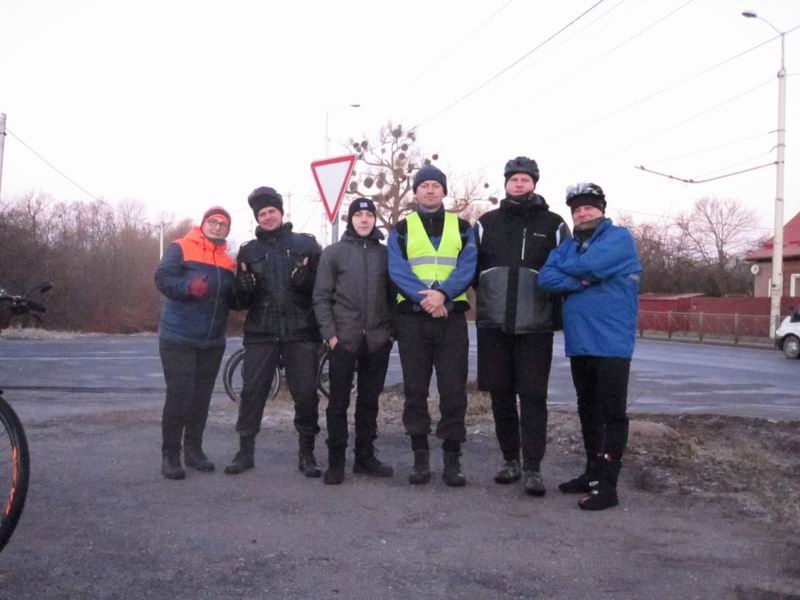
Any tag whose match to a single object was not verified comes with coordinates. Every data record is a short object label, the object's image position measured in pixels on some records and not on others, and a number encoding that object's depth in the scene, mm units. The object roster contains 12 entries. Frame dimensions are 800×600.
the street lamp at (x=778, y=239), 32375
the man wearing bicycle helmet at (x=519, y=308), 5449
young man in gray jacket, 5723
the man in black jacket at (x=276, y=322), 5969
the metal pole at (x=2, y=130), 28156
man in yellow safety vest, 5594
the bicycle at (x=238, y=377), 9398
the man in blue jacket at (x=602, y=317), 5137
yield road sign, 9539
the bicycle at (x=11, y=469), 3857
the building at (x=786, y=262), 46031
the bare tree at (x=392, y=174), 38531
